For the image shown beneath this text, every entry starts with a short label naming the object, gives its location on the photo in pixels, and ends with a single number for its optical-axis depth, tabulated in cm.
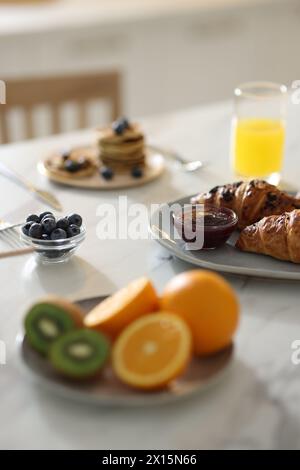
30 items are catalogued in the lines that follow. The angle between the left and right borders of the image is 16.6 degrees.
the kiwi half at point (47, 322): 98
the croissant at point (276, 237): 118
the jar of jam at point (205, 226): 122
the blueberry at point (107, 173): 150
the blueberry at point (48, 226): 122
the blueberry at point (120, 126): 154
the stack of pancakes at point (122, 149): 153
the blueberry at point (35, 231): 122
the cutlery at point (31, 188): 142
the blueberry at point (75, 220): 124
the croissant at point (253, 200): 128
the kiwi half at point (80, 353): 95
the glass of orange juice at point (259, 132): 154
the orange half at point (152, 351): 94
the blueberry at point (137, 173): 150
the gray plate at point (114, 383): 94
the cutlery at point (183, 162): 157
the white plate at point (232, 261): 117
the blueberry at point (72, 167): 150
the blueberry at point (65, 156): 155
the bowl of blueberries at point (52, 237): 122
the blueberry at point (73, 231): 123
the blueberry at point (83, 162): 152
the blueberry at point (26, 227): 123
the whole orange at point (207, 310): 98
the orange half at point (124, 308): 100
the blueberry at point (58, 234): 121
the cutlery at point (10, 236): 129
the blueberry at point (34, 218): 124
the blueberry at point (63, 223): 122
